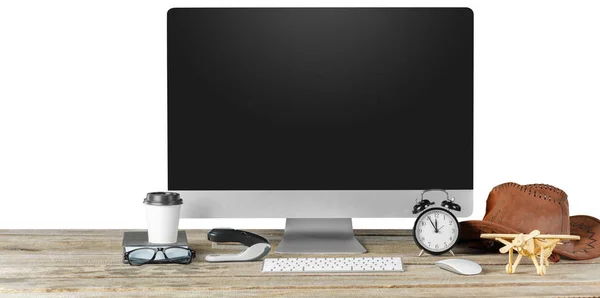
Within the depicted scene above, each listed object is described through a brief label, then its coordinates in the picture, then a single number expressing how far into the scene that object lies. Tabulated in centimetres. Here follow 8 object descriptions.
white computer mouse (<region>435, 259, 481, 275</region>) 246
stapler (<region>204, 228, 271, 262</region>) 263
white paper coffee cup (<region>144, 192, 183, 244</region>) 274
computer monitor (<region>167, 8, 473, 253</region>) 284
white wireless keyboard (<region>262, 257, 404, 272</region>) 249
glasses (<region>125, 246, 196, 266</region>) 259
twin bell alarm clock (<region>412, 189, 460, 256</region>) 273
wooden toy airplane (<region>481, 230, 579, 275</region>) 252
